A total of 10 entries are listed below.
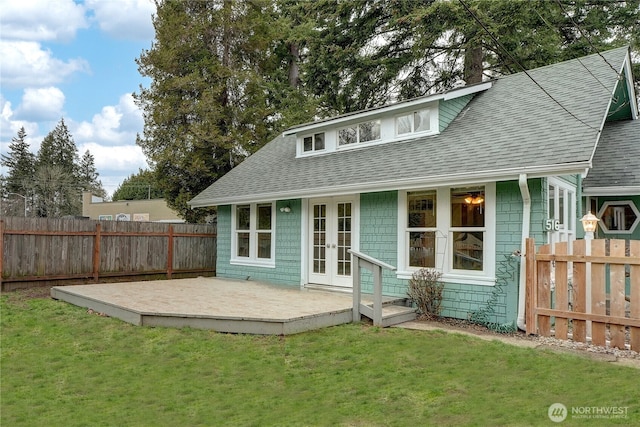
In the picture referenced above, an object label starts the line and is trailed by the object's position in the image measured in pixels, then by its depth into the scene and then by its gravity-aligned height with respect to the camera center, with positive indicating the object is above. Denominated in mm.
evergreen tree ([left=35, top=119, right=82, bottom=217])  41156 +4350
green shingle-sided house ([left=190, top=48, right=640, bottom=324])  6801 +670
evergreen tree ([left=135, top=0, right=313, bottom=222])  16766 +4911
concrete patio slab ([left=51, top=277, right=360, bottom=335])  6406 -1369
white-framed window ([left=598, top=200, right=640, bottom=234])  9016 +162
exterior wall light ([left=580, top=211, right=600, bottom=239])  6664 +24
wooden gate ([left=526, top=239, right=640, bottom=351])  5461 -878
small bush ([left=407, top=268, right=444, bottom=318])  7430 -1123
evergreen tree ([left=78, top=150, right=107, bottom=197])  54375 +6365
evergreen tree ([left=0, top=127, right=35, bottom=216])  43719 +5475
